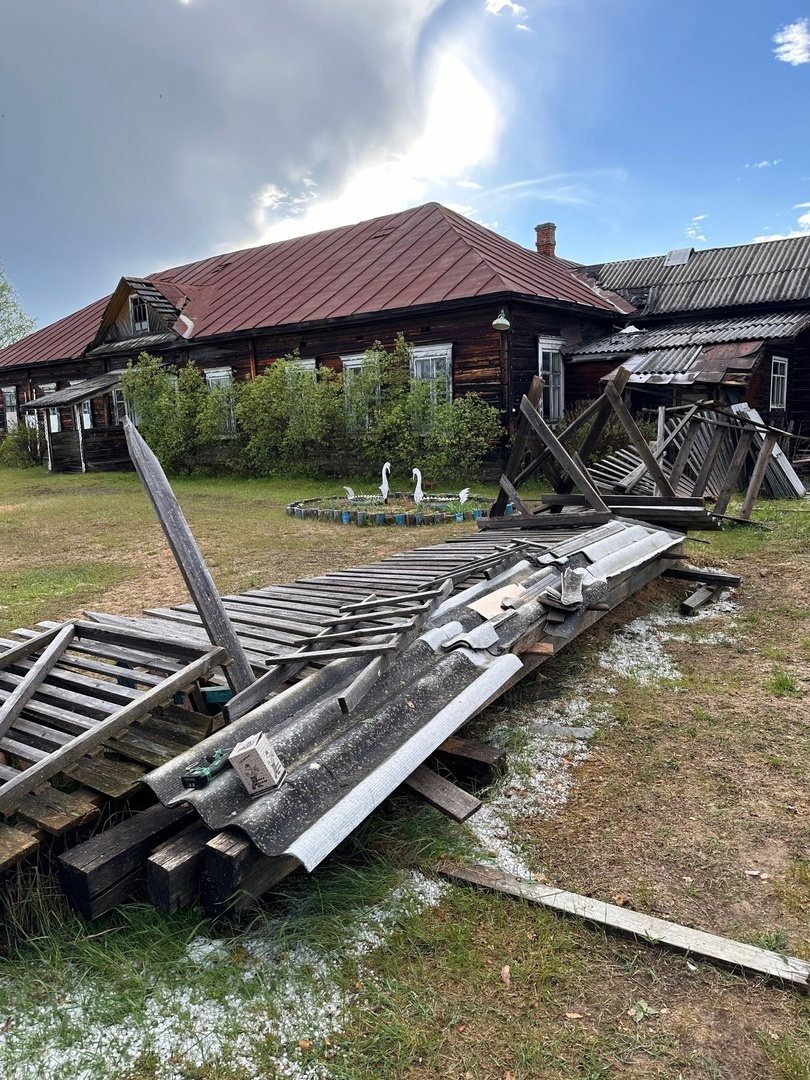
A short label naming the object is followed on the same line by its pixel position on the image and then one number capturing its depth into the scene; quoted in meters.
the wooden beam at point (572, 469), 7.01
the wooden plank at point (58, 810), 2.61
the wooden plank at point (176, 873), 2.43
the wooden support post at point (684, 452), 8.32
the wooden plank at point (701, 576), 6.42
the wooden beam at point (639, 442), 7.34
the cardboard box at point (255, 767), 2.53
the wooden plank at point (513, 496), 7.98
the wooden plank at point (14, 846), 2.44
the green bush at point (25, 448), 22.84
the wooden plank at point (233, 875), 2.39
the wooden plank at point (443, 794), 2.93
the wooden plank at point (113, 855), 2.43
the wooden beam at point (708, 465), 8.78
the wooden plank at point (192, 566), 3.40
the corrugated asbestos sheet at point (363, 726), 2.47
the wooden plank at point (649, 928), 2.26
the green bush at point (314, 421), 14.45
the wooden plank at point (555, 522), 6.79
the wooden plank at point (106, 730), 2.66
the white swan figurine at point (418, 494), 11.18
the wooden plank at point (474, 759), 3.42
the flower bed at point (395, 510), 10.68
